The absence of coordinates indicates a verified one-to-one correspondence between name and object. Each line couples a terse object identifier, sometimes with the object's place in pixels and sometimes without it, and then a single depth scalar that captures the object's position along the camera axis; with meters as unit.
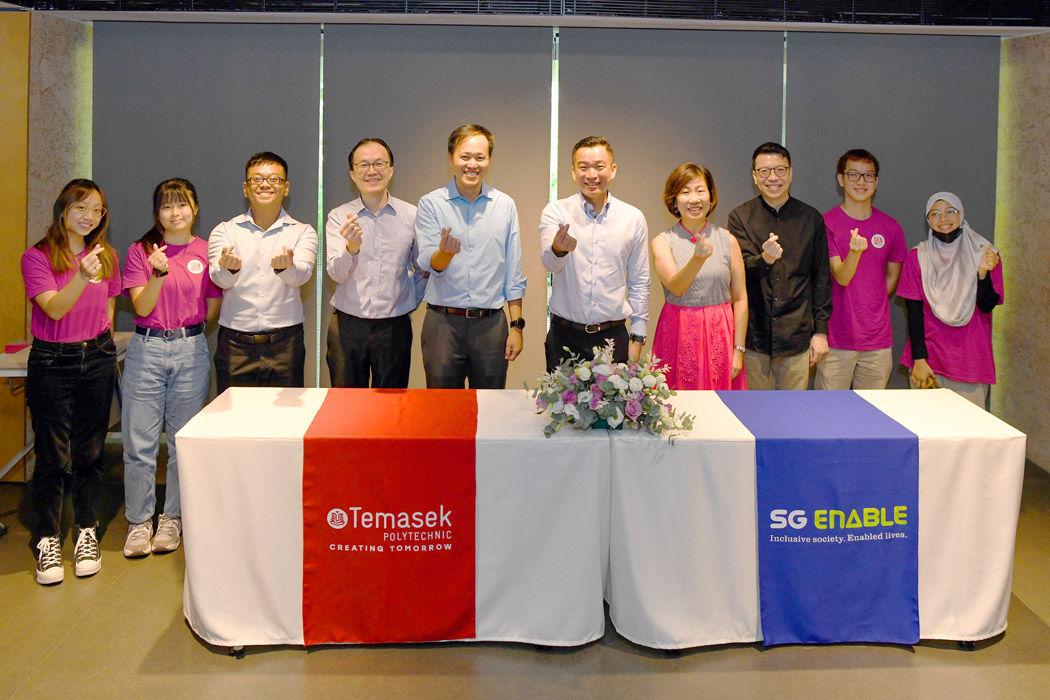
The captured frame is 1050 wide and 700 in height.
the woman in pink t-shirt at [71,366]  4.01
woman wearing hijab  4.98
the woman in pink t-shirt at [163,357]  4.26
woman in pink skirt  4.49
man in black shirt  4.74
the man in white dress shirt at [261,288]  4.37
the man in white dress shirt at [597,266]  4.47
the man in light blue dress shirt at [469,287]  4.43
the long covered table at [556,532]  3.27
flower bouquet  3.30
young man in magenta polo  5.05
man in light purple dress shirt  4.50
